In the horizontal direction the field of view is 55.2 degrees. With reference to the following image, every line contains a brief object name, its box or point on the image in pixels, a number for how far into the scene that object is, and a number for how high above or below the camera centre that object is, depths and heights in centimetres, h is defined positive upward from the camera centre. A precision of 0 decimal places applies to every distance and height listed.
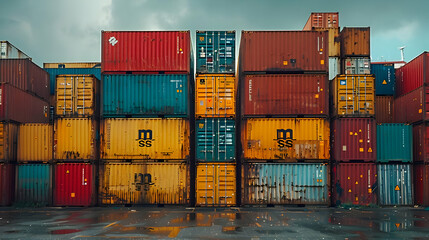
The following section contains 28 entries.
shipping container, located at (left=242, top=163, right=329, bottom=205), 2567 -227
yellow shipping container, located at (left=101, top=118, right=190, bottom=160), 2616 +67
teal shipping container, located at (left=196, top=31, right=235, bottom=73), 2638 +624
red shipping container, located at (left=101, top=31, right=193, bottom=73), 2656 +630
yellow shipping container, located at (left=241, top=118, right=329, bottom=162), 2595 +51
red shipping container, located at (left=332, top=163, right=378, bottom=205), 2570 -226
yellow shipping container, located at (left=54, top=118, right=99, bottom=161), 2617 +63
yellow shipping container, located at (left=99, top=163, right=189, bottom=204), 2594 -218
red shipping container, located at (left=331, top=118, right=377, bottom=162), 2592 +50
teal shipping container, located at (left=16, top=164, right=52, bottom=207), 2647 -244
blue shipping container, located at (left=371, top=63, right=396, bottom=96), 3045 +487
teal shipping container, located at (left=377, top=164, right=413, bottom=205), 2620 -244
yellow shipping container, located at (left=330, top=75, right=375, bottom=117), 2605 +328
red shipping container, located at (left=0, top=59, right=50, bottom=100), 2953 +550
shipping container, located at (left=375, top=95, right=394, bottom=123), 3045 +294
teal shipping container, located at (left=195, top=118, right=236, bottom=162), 2605 +53
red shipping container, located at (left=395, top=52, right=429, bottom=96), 2653 +498
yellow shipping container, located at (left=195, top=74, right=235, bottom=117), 2628 +348
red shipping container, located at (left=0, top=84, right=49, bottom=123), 2664 +300
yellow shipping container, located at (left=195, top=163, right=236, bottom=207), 2575 -230
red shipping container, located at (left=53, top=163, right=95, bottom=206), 2608 -223
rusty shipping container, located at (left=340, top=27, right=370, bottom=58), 2909 +758
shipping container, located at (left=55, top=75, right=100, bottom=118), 2633 +339
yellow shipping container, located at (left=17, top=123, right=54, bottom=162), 2697 +47
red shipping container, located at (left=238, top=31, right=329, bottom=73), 2625 +622
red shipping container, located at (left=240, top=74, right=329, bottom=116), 2606 +338
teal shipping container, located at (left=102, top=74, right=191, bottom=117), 2631 +344
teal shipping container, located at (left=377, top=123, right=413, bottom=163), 2669 +31
